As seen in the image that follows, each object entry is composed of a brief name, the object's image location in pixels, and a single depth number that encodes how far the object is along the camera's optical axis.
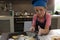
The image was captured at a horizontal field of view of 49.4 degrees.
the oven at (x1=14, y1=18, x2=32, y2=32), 1.71
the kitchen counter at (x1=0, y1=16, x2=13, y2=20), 1.69
